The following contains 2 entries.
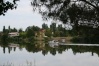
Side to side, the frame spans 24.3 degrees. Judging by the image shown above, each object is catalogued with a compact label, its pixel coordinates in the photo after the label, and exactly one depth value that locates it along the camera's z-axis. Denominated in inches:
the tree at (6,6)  273.3
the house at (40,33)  2706.7
